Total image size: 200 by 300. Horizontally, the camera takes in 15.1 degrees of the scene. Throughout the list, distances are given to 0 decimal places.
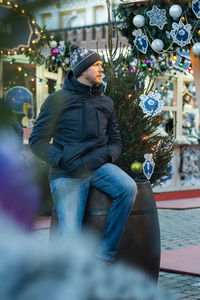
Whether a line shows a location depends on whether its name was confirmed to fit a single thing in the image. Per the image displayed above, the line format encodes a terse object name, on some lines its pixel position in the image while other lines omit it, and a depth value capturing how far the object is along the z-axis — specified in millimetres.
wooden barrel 4539
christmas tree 5750
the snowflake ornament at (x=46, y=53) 12360
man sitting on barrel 4407
